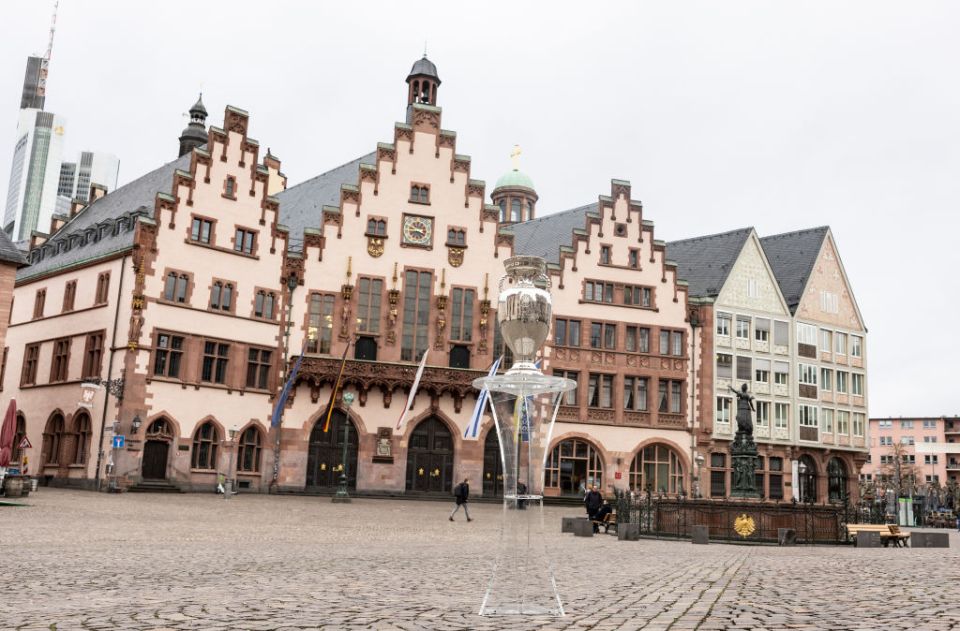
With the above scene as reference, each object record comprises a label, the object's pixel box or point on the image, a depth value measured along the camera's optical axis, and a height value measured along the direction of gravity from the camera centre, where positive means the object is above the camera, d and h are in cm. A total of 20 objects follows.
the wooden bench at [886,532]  2683 -97
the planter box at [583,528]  2580 -119
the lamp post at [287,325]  4600 +706
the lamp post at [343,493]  4041 -89
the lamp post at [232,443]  4388 +109
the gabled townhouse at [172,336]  4238 +593
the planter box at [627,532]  2522 -122
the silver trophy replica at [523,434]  882 +45
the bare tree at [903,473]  10056 +339
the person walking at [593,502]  2945 -57
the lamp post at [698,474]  5182 +84
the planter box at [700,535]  2483 -118
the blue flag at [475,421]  2453 +161
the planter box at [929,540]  2584 -105
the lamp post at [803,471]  5691 +137
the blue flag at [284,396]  4345 +333
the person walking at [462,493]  3198 -52
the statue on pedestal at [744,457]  3020 +111
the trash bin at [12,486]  3027 -96
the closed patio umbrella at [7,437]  2948 +56
